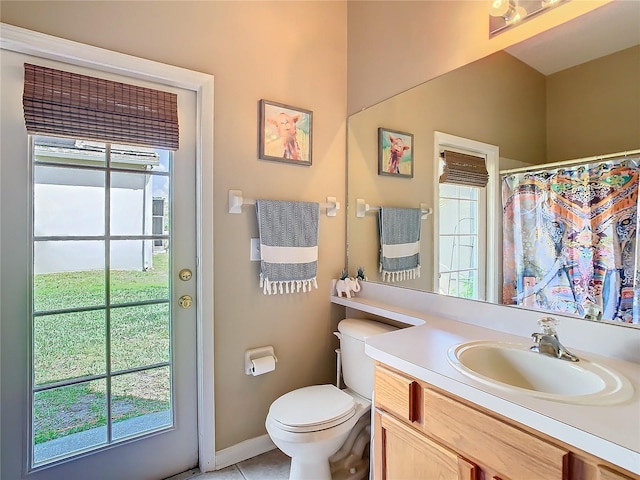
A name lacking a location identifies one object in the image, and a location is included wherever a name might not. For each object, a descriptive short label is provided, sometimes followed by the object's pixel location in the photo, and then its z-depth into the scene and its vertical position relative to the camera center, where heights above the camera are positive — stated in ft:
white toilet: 4.65 -2.62
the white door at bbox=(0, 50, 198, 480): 4.43 -0.98
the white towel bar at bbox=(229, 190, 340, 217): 5.70 +0.64
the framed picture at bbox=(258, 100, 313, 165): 6.07 +1.99
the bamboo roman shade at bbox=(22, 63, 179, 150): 4.39 +1.83
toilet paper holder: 5.96 -2.13
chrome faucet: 3.45 -1.09
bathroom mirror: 3.76 +1.85
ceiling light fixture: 4.37 +3.12
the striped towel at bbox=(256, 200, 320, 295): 5.96 -0.13
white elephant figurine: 6.82 -0.99
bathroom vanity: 2.35 -1.43
